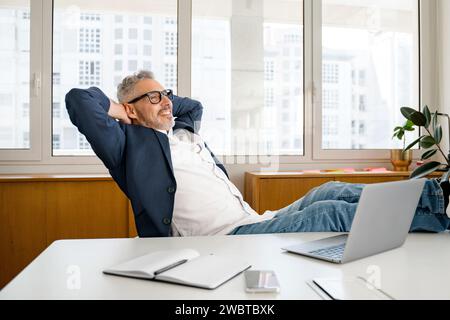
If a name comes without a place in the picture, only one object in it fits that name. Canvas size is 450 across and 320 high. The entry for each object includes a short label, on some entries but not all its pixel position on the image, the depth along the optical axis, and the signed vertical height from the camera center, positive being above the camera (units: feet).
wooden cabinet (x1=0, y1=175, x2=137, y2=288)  8.20 -0.94
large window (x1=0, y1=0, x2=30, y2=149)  9.82 +2.28
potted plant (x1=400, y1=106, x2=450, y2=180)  8.90 +0.72
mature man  4.30 -0.22
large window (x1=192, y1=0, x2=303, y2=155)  10.62 +2.44
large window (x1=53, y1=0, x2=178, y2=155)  10.05 +3.08
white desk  2.43 -0.74
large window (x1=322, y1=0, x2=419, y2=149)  11.33 +2.77
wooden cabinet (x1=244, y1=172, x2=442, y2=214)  9.29 -0.40
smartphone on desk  2.45 -0.72
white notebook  2.59 -0.69
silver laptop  2.98 -0.46
